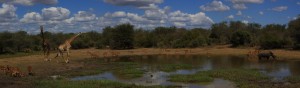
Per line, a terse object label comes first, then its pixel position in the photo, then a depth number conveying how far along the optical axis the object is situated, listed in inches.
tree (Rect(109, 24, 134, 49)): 2287.5
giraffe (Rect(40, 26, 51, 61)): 1218.1
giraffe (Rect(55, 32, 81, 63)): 1226.2
